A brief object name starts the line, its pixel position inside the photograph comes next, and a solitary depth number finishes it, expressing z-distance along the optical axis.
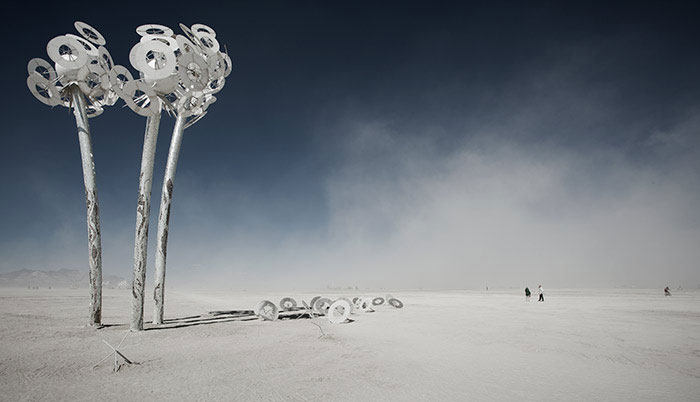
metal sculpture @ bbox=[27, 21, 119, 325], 13.30
